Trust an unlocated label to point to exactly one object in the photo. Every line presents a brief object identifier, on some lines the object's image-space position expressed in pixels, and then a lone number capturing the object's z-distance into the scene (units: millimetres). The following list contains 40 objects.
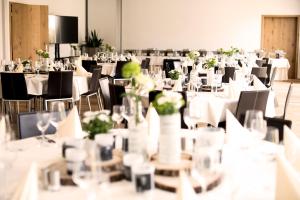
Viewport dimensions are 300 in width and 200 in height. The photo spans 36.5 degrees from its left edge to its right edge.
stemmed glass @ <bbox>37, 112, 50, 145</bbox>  3025
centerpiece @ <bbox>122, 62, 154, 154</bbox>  2408
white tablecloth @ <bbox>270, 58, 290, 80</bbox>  15666
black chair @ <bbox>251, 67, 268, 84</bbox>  8841
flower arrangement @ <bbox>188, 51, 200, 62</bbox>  8234
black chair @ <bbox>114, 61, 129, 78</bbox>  11102
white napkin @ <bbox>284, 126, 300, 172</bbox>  2648
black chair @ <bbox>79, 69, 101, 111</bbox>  8391
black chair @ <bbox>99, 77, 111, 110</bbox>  5801
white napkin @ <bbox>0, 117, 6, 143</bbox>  3042
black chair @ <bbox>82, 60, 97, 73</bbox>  10916
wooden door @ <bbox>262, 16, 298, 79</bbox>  17578
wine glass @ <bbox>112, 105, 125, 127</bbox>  3006
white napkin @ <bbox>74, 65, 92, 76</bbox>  8797
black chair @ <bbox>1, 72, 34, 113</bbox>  7504
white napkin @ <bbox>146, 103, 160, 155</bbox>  2729
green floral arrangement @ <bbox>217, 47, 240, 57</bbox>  10594
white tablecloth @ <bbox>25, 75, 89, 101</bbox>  7738
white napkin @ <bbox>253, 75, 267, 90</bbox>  5922
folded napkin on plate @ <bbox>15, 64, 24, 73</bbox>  8742
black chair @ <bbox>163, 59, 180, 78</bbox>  10467
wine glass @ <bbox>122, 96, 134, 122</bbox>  3027
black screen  14312
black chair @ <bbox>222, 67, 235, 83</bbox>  8391
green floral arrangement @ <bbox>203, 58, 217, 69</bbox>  7273
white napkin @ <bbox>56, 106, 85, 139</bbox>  3168
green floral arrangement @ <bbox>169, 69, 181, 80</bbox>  6404
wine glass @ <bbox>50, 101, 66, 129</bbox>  3213
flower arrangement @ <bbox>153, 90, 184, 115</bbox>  2367
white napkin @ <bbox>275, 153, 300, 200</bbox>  2039
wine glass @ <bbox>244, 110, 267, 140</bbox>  2729
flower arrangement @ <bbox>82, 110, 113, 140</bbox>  2492
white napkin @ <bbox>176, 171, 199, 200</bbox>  1856
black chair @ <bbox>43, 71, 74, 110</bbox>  7516
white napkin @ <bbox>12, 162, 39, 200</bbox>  1903
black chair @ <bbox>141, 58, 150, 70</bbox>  12077
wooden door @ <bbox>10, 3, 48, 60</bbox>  12484
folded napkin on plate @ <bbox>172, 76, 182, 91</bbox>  5902
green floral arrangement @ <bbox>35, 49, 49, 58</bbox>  8828
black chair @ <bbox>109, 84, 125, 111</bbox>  5500
